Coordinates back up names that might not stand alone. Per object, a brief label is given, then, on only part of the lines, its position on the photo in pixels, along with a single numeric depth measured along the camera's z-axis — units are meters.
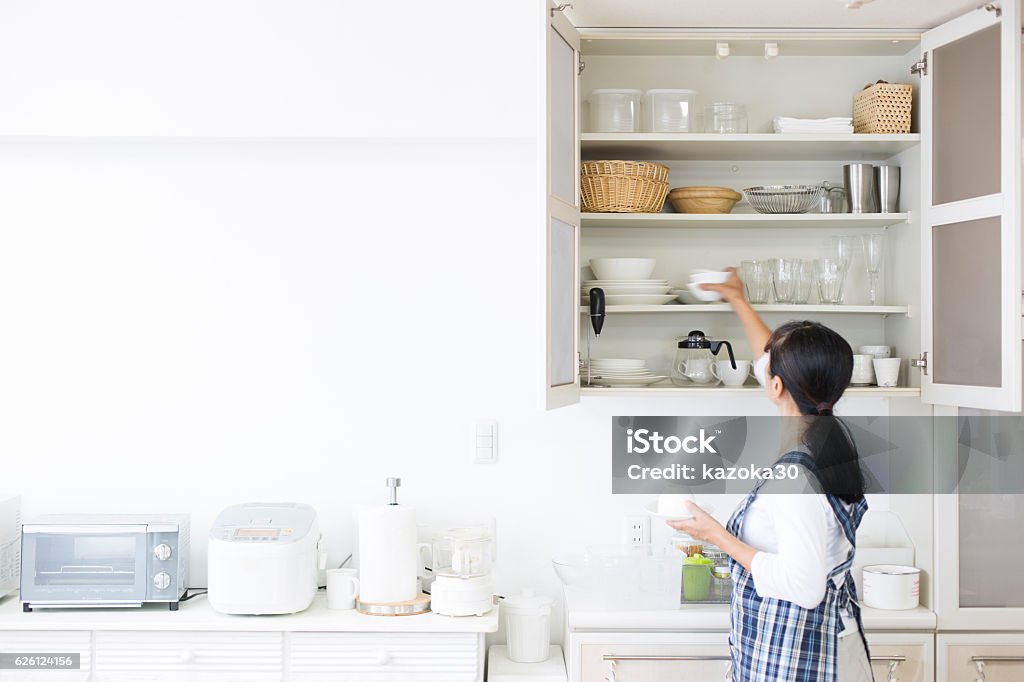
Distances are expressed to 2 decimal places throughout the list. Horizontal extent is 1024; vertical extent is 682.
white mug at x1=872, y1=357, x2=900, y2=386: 2.49
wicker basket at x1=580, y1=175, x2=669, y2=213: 2.46
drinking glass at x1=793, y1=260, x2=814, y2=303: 2.53
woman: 1.81
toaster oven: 2.42
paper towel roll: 2.42
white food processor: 2.39
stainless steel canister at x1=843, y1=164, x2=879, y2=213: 2.55
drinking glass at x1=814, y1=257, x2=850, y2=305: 2.53
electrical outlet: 2.73
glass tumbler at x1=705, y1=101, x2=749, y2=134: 2.55
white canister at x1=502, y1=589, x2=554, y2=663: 2.51
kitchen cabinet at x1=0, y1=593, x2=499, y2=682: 2.36
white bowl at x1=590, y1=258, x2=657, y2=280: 2.53
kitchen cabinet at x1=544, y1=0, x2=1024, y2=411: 2.24
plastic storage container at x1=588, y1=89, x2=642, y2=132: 2.54
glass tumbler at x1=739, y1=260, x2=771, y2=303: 2.54
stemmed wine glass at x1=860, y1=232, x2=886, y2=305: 2.59
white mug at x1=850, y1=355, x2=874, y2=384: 2.50
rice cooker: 2.36
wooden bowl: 2.54
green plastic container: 2.38
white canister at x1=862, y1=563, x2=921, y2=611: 2.39
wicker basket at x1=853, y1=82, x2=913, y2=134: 2.49
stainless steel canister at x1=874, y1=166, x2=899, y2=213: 2.56
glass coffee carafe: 2.53
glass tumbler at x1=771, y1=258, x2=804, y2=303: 2.52
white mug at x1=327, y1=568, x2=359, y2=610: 2.46
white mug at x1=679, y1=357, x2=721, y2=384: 2.55
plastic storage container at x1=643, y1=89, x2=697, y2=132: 2.53
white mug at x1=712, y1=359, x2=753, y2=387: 2.51
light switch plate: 2.73
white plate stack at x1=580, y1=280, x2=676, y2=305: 2.52
